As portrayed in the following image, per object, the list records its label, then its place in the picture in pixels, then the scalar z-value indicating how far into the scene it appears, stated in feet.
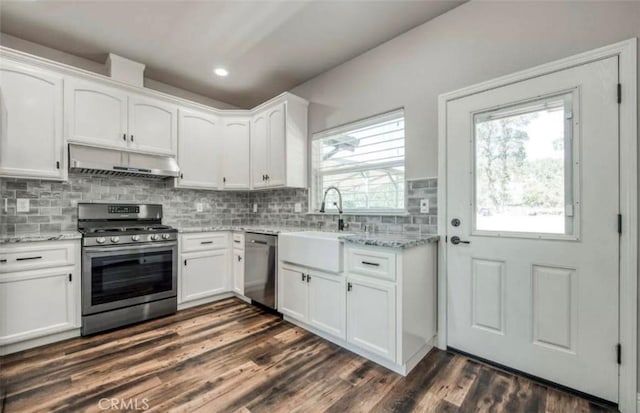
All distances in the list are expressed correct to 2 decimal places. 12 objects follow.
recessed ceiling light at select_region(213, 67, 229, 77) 10.44
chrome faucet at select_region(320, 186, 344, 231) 9.49
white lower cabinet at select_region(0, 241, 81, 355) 6.92
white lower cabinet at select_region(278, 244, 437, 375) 6.15
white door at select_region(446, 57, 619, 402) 5.28
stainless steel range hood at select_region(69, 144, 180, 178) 8.50
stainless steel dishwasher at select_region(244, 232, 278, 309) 9.46
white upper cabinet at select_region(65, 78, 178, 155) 8.57
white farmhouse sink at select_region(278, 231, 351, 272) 7.25
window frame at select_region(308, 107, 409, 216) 8.29
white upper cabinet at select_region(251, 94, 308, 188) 10.51
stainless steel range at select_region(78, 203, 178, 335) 8.09
